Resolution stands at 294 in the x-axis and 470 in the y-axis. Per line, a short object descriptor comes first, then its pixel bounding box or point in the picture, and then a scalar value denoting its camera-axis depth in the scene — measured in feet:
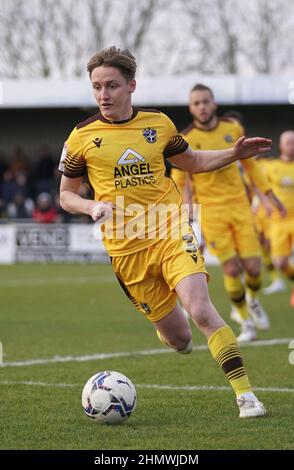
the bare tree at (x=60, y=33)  152.56
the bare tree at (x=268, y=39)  151.74
